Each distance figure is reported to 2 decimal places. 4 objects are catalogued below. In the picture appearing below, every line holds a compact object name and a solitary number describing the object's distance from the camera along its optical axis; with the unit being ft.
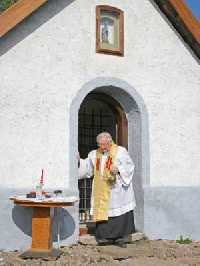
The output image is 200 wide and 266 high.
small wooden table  21.16
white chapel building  23.21
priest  24.36
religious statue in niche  26.23
